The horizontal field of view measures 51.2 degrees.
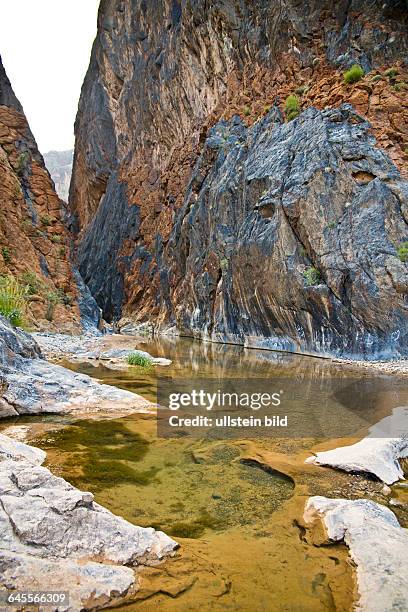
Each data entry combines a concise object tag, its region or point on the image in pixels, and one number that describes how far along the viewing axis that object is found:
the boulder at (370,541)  2.38
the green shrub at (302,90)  21.93
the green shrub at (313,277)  17.42
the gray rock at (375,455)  4.34
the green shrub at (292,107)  21.44
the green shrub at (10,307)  10.05
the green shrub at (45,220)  24.62
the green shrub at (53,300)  20.55
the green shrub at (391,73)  18.84
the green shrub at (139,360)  12.69
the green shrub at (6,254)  19.99
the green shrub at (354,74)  19.20
